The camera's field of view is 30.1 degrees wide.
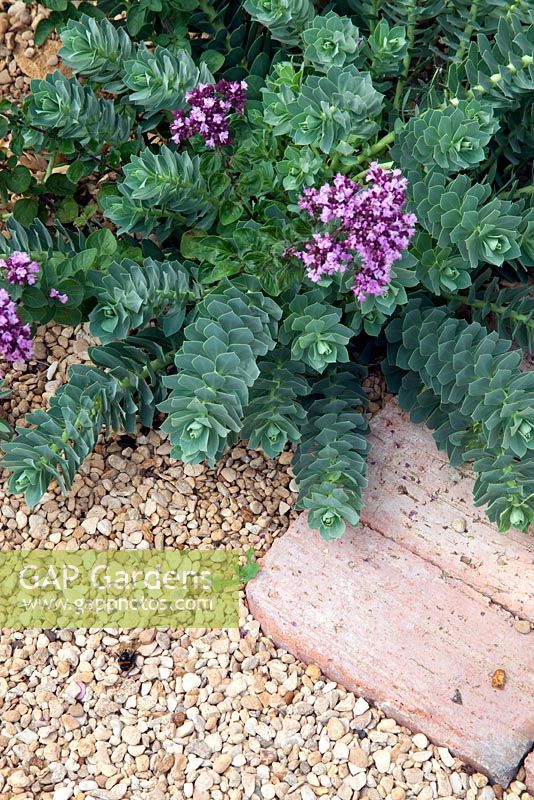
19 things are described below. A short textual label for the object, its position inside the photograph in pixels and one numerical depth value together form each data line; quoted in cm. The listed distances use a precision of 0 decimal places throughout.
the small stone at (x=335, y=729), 242
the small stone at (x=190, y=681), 251
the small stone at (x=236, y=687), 249
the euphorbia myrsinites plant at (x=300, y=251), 225
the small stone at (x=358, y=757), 238
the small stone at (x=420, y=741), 240
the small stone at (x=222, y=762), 238
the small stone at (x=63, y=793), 234
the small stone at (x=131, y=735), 242
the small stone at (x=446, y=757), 237
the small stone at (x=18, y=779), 236
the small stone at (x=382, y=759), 238
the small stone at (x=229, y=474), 281
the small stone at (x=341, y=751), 239
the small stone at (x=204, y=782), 235
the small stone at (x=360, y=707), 245
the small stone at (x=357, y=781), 235
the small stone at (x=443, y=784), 233
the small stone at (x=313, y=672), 251
